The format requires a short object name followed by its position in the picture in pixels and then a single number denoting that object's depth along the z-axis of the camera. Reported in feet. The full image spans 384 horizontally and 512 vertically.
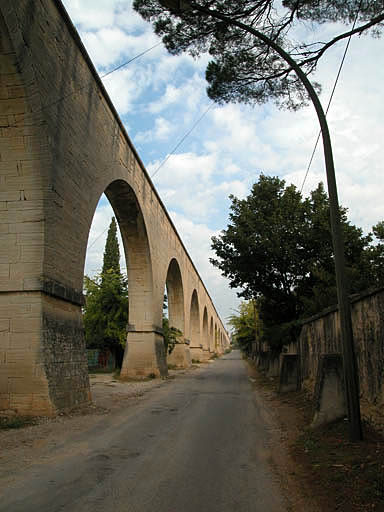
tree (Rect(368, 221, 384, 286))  32.78
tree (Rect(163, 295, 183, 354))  57.16
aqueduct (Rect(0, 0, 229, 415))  20.04
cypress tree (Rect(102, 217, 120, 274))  94.89
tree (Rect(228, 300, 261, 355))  106.83
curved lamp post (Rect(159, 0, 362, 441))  13.98
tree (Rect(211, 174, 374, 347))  39.52
